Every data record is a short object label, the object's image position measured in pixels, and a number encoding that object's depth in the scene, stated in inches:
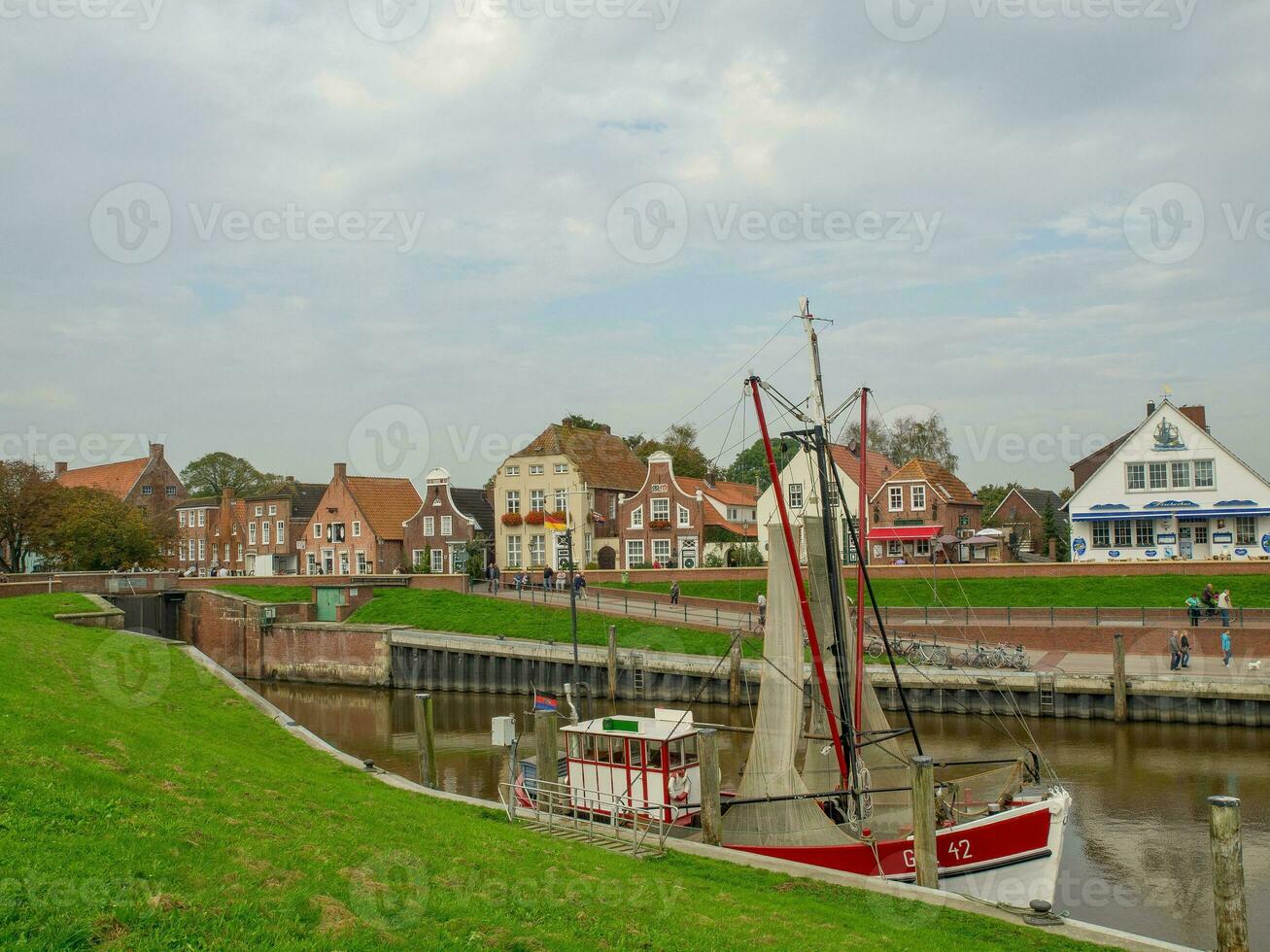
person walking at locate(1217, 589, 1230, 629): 1461.6
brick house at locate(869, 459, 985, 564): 2437.3
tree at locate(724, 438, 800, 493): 4549.7
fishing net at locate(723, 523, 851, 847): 767.7
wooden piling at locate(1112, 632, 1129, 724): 1264.8
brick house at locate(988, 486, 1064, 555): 3164.4
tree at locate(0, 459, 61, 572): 2516.0
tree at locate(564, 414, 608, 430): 3786.9
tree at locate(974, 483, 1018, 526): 3841.0
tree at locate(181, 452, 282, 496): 4945.9
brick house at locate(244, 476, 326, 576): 3368.6
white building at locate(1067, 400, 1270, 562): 2107.5
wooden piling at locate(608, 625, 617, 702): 1578.4
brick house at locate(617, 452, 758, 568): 2620.6
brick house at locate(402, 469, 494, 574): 2935.5
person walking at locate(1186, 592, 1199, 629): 1476.4
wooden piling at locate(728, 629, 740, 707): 1493.6
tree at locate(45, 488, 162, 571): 2541.8
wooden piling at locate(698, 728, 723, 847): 724.0
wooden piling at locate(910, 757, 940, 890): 652.7
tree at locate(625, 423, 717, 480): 3941.9
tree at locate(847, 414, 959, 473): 3636.8
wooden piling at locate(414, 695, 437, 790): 948.6
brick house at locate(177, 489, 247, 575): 3578.5
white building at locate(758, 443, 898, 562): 2573.8
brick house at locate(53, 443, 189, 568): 4133.9
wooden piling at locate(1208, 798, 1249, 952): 553.6
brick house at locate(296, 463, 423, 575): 3051.2
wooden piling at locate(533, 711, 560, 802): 833.5
